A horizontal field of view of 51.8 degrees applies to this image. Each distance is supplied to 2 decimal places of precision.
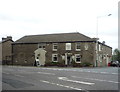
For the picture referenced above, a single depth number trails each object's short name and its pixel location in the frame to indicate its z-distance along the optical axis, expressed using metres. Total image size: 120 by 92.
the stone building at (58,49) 26.02
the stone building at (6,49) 32.88
